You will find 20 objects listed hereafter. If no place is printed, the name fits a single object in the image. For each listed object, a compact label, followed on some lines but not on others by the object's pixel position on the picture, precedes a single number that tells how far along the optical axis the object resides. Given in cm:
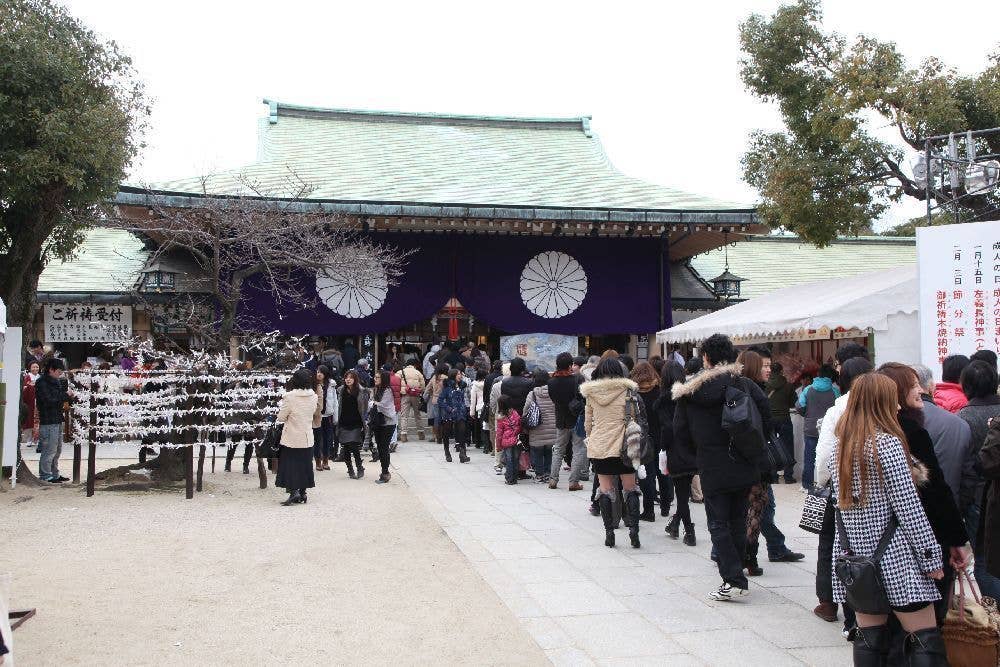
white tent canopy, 1012
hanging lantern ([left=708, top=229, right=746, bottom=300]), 1820
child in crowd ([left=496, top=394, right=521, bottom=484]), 1005
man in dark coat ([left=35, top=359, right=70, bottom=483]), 969
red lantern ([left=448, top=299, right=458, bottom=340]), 1767
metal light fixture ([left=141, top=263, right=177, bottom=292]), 1590
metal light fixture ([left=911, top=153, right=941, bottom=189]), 1162
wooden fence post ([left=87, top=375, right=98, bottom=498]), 880
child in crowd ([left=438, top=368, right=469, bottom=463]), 1251
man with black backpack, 497
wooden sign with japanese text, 1666
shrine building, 1622
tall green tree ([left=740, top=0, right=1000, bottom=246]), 1212
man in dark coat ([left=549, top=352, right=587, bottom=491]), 908
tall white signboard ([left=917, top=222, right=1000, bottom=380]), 801
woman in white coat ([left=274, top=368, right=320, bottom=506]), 871
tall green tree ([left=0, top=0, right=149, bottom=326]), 813
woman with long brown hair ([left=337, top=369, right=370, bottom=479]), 1020
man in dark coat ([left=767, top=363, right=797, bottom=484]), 1009
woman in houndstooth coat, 328
